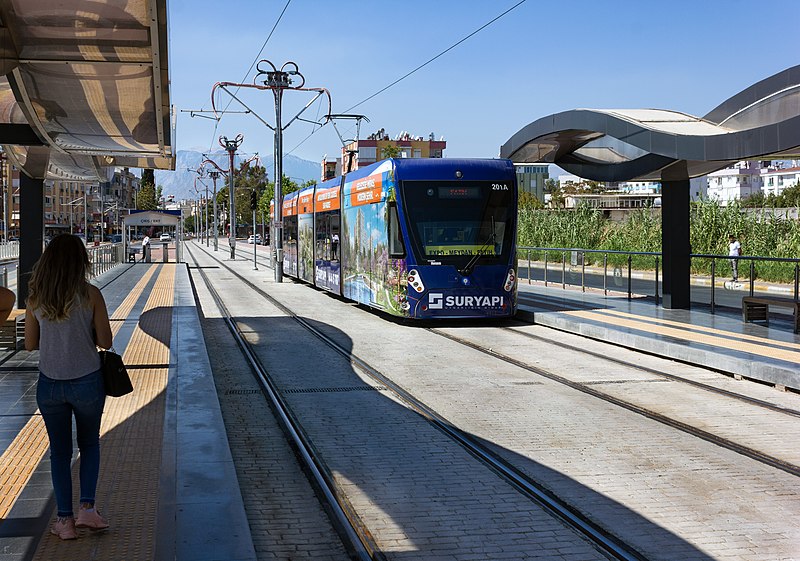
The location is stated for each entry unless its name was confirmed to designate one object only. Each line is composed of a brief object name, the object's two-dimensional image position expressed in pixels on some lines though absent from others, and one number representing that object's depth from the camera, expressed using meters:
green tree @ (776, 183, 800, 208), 76.38
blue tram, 16.70
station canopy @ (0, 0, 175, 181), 7.26
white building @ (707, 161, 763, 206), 131.25
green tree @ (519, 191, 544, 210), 73.09
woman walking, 4.91
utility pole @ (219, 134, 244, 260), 60.06
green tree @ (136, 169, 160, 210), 165.91
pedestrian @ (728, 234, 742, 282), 29.20
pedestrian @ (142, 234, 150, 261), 52.06
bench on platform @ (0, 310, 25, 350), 12.08
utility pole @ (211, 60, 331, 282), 34.25
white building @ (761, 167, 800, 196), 139.62
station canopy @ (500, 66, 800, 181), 13.20
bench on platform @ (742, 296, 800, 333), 15.51
